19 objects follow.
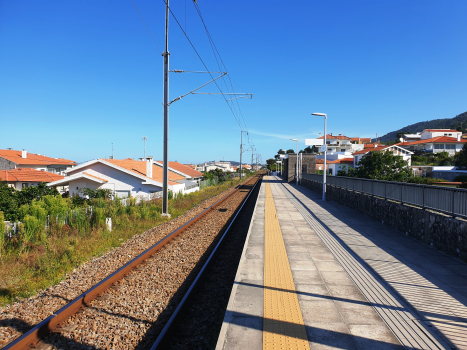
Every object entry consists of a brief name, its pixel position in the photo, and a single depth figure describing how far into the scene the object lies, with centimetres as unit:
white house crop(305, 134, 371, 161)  8356
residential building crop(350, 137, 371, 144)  13223
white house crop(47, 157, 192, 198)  2758
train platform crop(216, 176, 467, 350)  380
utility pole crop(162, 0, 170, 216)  1487
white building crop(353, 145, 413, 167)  6009
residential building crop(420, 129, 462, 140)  10092
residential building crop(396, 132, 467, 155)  7075
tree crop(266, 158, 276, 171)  11478
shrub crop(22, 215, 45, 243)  909
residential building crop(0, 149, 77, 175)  4644
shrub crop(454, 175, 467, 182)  3215
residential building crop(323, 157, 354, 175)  6588
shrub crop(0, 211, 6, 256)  800
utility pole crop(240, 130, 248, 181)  5701
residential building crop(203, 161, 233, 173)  13641
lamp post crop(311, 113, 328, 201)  2042
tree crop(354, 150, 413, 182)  2265
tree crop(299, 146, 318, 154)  14795
